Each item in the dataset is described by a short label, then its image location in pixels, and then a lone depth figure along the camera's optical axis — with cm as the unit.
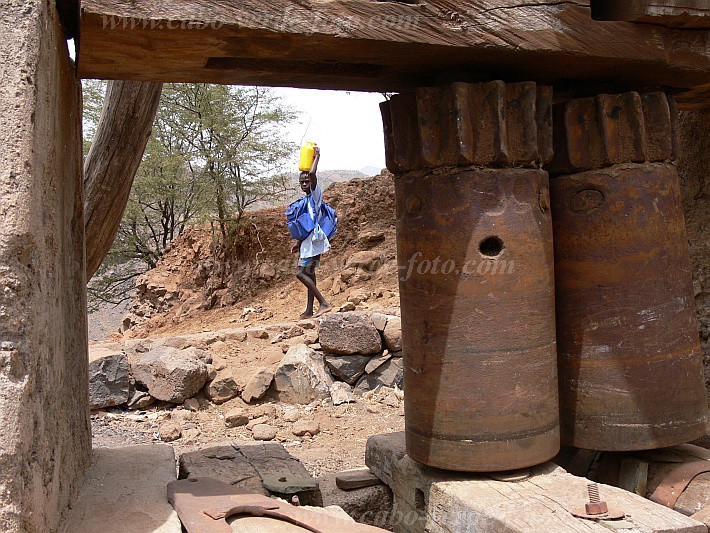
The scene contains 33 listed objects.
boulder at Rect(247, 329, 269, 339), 725
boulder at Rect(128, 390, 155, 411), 589
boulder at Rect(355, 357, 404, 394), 672
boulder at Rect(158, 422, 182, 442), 536
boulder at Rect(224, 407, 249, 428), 572
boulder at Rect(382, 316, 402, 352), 676
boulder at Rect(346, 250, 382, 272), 1087
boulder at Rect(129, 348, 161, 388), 600
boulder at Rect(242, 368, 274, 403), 620
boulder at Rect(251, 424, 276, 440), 540
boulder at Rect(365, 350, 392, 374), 677
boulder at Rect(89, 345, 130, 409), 579
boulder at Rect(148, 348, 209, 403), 596
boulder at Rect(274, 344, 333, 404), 629
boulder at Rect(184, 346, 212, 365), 636
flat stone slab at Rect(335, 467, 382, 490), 322
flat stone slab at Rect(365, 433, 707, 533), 209
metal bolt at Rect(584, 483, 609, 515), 213
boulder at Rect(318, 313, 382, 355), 671
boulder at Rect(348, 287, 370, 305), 910
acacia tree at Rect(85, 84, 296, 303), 1317
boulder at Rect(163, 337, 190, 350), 684
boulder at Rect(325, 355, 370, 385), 670
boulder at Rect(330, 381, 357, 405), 629
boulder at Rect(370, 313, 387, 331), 685
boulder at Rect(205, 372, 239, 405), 613
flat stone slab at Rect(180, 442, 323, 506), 262
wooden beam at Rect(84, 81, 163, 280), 377
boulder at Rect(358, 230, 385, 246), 1197
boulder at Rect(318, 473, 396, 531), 315
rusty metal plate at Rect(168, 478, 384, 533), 208
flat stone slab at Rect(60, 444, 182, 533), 207
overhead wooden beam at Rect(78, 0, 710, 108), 203
